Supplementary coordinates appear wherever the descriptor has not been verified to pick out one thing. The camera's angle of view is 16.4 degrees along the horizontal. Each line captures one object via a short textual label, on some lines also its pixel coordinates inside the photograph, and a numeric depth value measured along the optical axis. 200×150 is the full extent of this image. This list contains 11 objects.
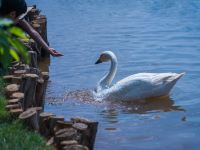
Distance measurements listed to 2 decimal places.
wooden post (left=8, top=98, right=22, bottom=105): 7.64
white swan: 12.35
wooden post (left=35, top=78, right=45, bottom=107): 9.49
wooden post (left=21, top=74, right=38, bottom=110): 8.43
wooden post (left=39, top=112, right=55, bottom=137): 7.63
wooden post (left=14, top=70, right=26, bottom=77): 9.08
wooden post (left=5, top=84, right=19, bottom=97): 8.14
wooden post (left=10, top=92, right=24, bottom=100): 7.82
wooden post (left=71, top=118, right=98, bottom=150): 7.41
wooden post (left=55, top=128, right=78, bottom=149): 6.87
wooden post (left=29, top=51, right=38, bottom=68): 11.13
